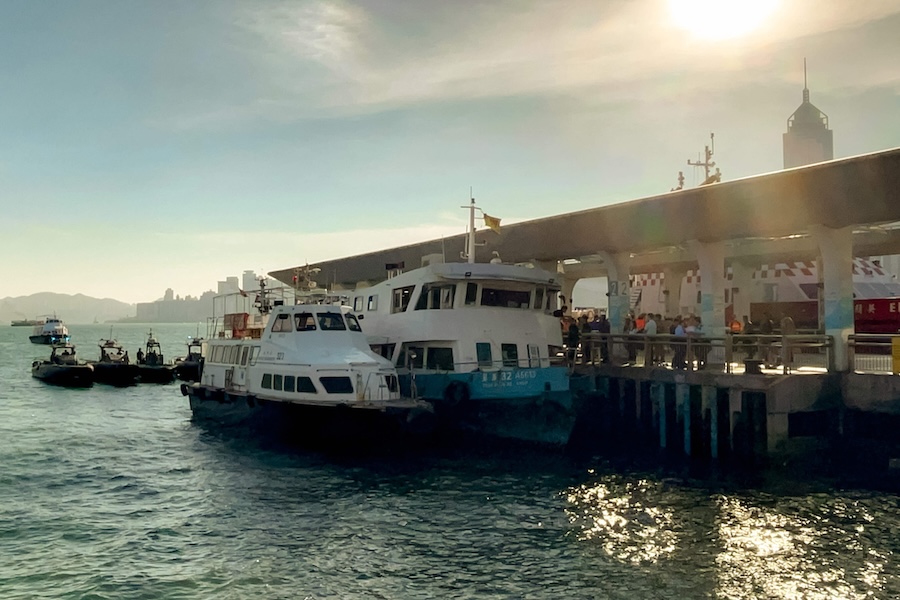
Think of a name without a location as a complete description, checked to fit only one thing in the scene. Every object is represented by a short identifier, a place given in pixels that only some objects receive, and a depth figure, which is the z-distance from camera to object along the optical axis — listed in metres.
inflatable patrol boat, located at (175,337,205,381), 52.44
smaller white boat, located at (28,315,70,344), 120.16
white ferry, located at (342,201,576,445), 24.62
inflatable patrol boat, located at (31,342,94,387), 54.62
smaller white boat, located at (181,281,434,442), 23.27
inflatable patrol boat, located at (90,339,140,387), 55.38
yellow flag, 28.69
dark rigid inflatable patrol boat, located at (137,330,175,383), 57.28
